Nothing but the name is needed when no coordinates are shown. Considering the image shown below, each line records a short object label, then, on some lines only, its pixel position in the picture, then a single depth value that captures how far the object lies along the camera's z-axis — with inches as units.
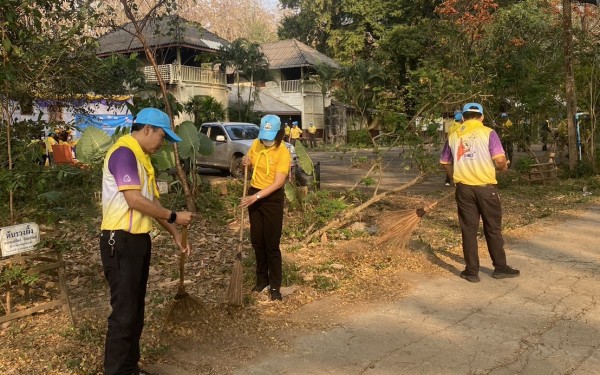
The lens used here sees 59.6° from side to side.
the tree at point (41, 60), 173.2
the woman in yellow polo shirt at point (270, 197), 198.7
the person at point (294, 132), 1106.7
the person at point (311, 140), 1457.6
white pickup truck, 636.2
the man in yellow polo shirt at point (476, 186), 220.5
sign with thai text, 160.6
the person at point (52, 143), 570.6
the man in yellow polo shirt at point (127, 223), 127.2
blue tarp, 735.1
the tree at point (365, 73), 1374.3
